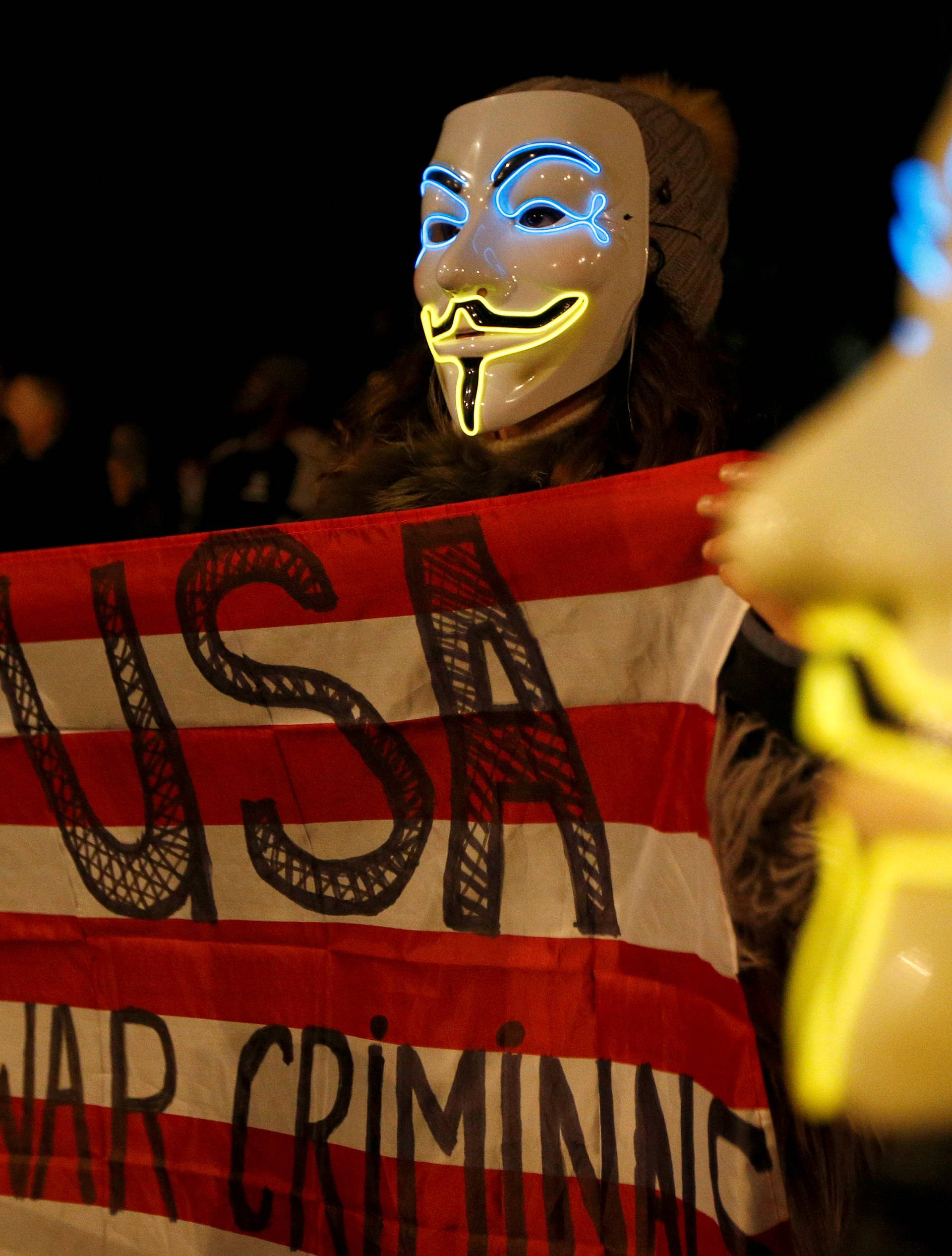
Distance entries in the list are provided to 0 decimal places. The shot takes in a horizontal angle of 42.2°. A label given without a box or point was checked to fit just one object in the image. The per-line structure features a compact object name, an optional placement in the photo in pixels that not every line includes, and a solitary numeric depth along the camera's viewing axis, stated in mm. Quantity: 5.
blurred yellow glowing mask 750
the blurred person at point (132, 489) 2807
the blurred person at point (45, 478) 2604
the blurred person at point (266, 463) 2479
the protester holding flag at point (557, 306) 1853
